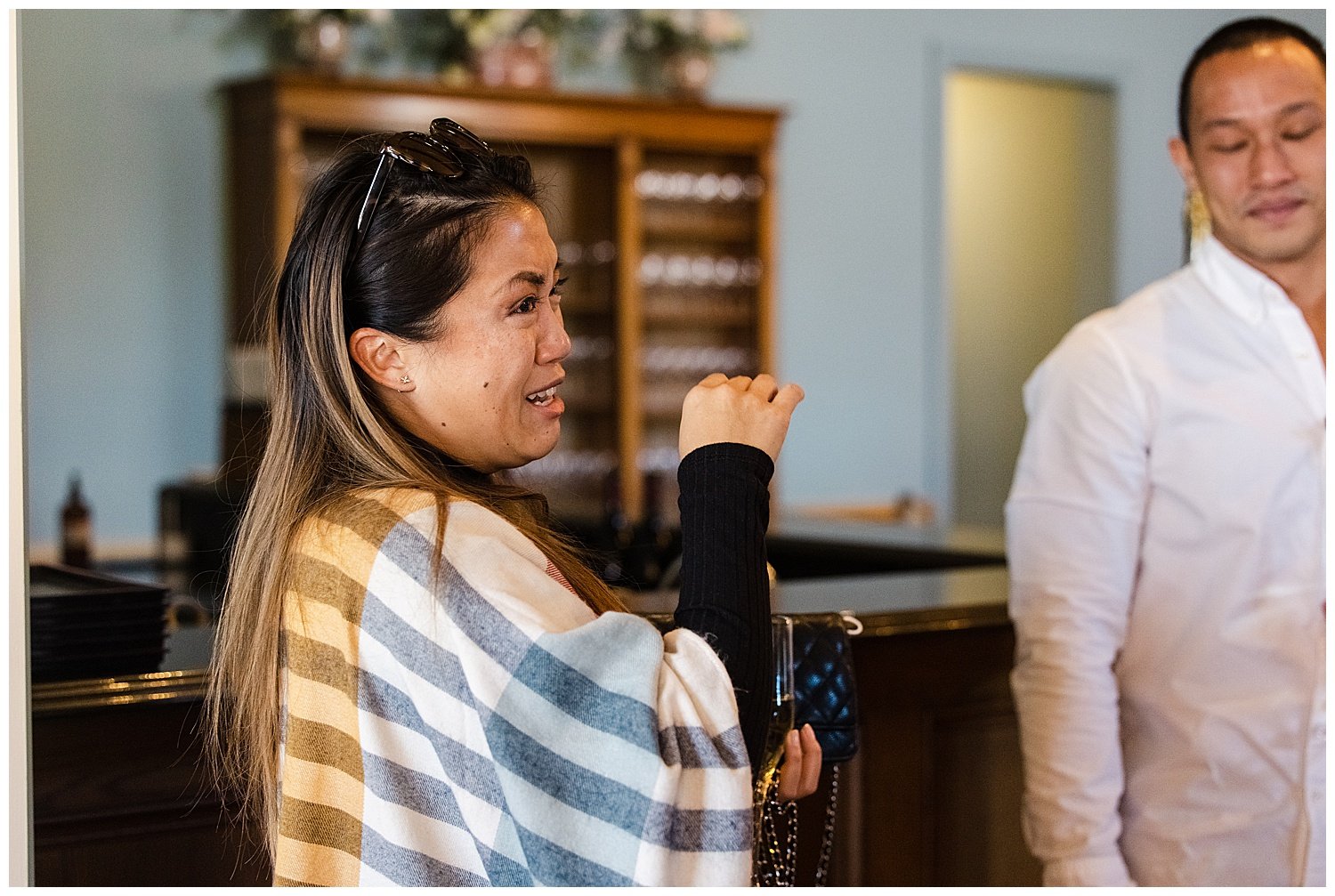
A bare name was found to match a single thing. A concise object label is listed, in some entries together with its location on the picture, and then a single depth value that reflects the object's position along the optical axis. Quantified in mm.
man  1841
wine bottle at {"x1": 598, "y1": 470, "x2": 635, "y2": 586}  3953
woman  1079
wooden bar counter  1703
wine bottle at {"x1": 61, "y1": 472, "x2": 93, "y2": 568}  4297
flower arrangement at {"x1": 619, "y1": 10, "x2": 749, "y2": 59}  5969
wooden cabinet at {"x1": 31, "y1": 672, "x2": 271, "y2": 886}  1682
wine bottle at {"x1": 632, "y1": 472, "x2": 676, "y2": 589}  3869
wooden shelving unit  5691
